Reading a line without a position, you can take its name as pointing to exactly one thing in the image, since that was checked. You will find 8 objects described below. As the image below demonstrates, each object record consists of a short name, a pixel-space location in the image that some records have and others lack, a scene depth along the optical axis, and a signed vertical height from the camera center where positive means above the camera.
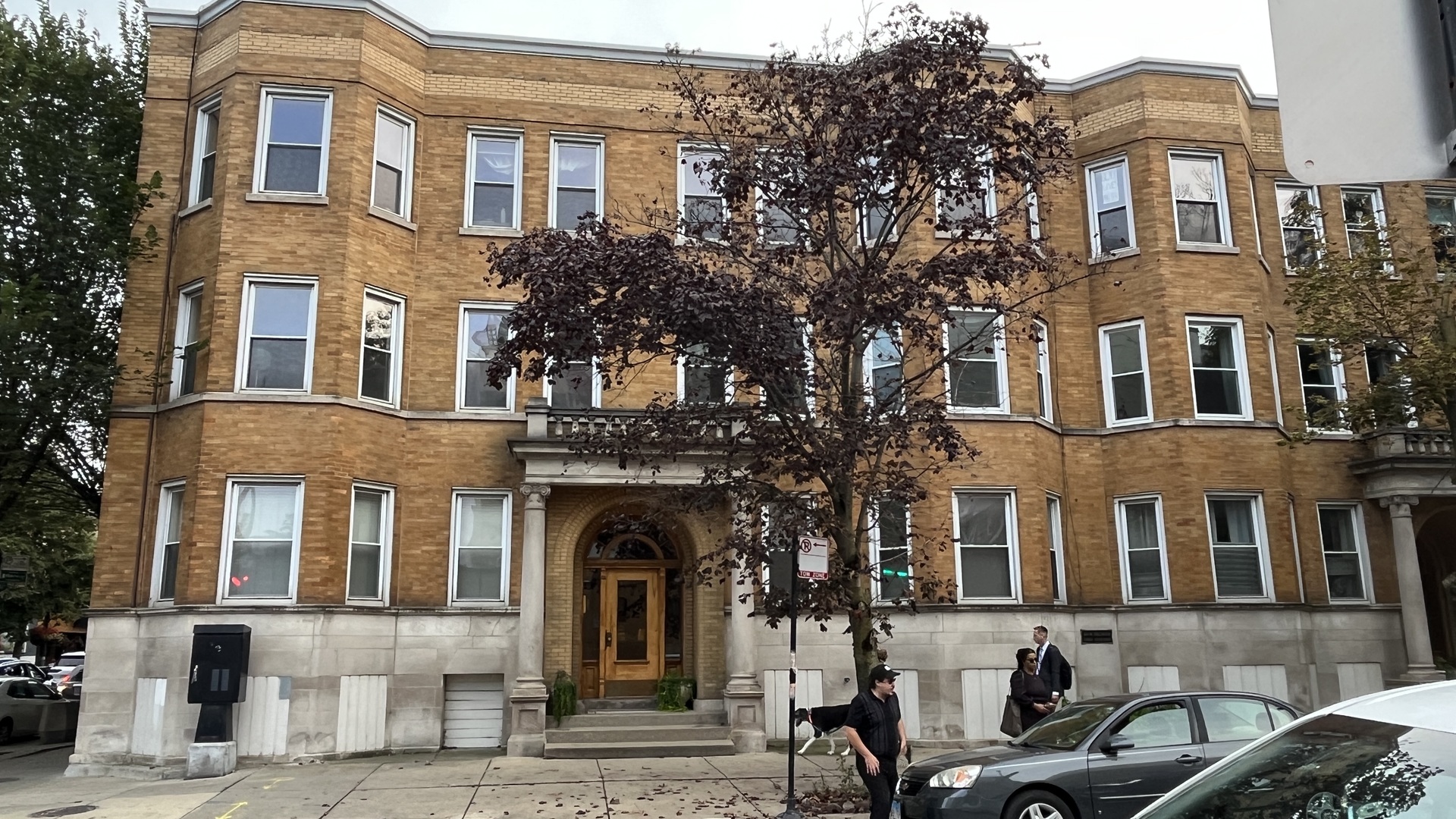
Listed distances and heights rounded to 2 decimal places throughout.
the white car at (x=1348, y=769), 3.08 -0.46
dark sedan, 9.30 -1.24
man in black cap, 9.25 -0.95
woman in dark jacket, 13.12 -0.91
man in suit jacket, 13.87 -0.61
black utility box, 15.30 -0.51
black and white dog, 10.68 -0.95
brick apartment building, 16.72 +2.78
